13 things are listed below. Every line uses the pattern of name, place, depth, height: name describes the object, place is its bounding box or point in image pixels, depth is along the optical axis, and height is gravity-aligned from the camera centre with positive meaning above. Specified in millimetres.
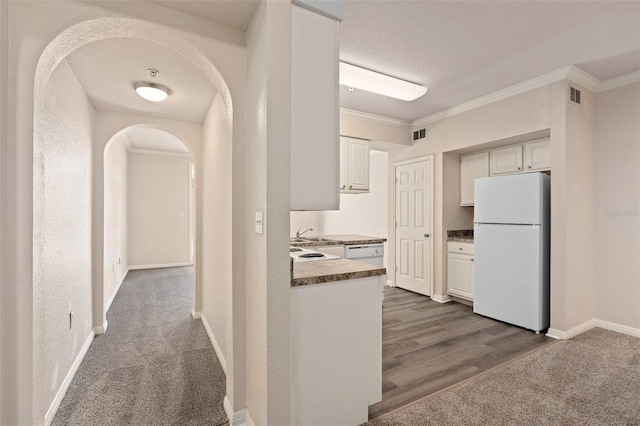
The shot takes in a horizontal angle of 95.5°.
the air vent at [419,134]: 4307 +1183
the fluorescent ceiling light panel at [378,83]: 2787 +1331
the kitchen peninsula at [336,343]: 1513 -717
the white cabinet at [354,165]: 3951 +668
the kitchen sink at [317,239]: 3973 -360
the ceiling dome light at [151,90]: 2418 +1028
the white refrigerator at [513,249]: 2994 -398
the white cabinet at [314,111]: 1506 +543
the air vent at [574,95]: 2904 +1184
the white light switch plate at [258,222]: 1490 -50
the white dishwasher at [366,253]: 3787 -536
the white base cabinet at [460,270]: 3803 -770
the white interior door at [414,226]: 4195 -197
